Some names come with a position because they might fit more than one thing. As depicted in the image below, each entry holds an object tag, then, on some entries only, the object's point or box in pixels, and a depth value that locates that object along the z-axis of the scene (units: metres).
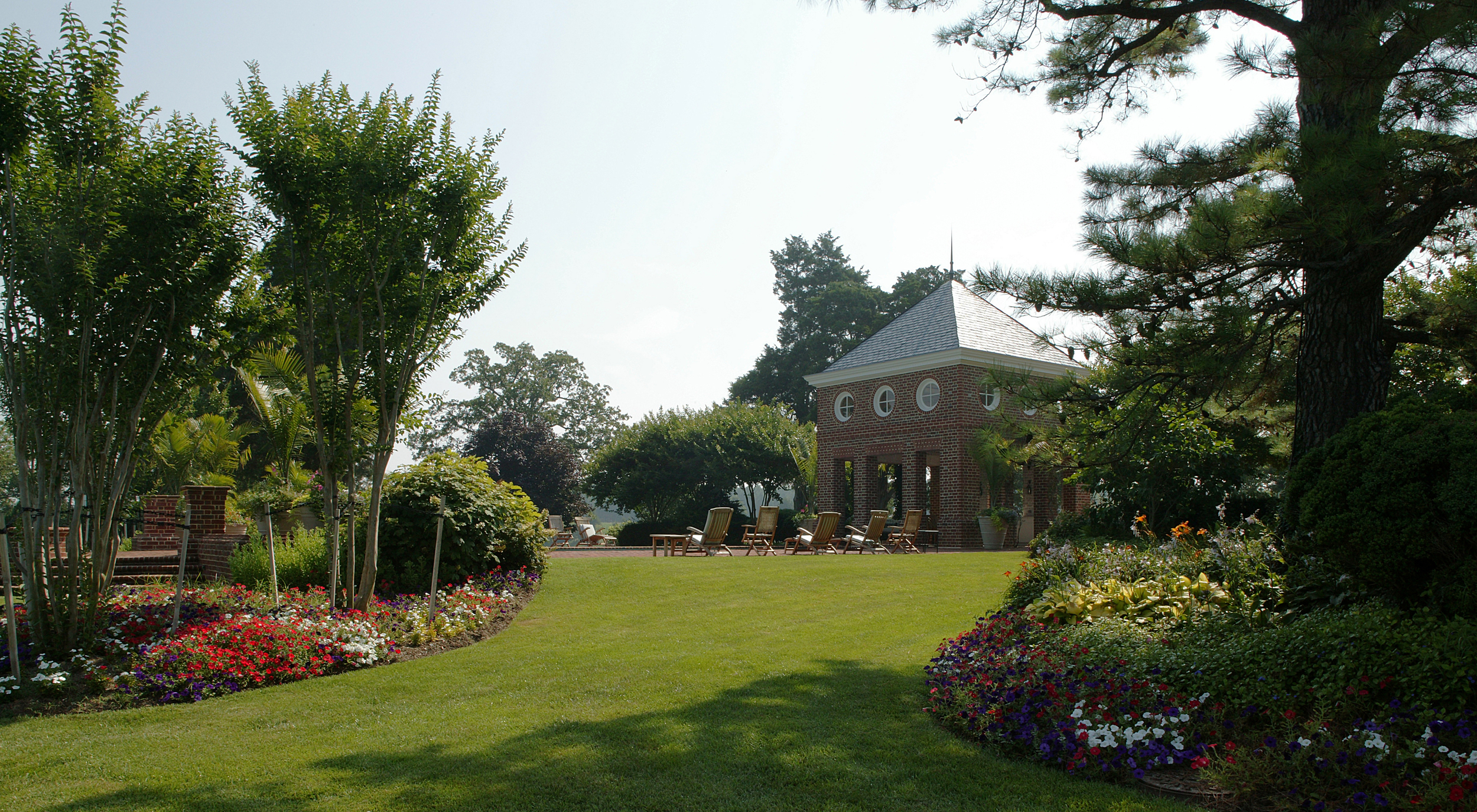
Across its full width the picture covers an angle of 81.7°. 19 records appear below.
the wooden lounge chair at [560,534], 23.92
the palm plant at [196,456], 17.80
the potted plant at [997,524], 20.16
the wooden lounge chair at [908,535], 18.28
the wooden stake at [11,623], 5.62
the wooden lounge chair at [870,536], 17.78
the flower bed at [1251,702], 3.51
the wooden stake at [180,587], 6.57
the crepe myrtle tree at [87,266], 6.33
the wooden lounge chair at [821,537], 17.77
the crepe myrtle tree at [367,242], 7.28
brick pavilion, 21.52
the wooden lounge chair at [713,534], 17.22
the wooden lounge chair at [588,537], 23.22
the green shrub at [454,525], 9.72
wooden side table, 17.11
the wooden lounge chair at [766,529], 17.84
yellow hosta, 6.09
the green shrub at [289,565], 9.66
